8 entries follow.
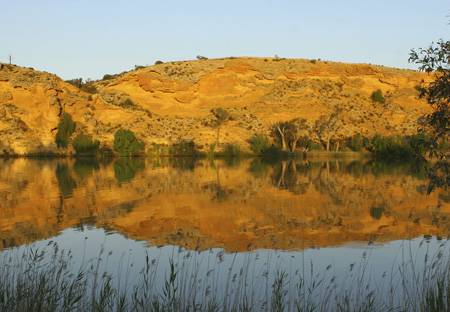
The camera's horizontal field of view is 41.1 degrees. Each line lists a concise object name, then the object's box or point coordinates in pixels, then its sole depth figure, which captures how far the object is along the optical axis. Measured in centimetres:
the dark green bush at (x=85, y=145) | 6241
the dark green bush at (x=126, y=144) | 6200
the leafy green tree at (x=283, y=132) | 6612
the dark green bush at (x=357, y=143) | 6675
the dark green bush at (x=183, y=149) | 6538
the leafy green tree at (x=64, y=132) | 6406
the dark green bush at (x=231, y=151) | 6450
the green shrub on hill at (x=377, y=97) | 7719
